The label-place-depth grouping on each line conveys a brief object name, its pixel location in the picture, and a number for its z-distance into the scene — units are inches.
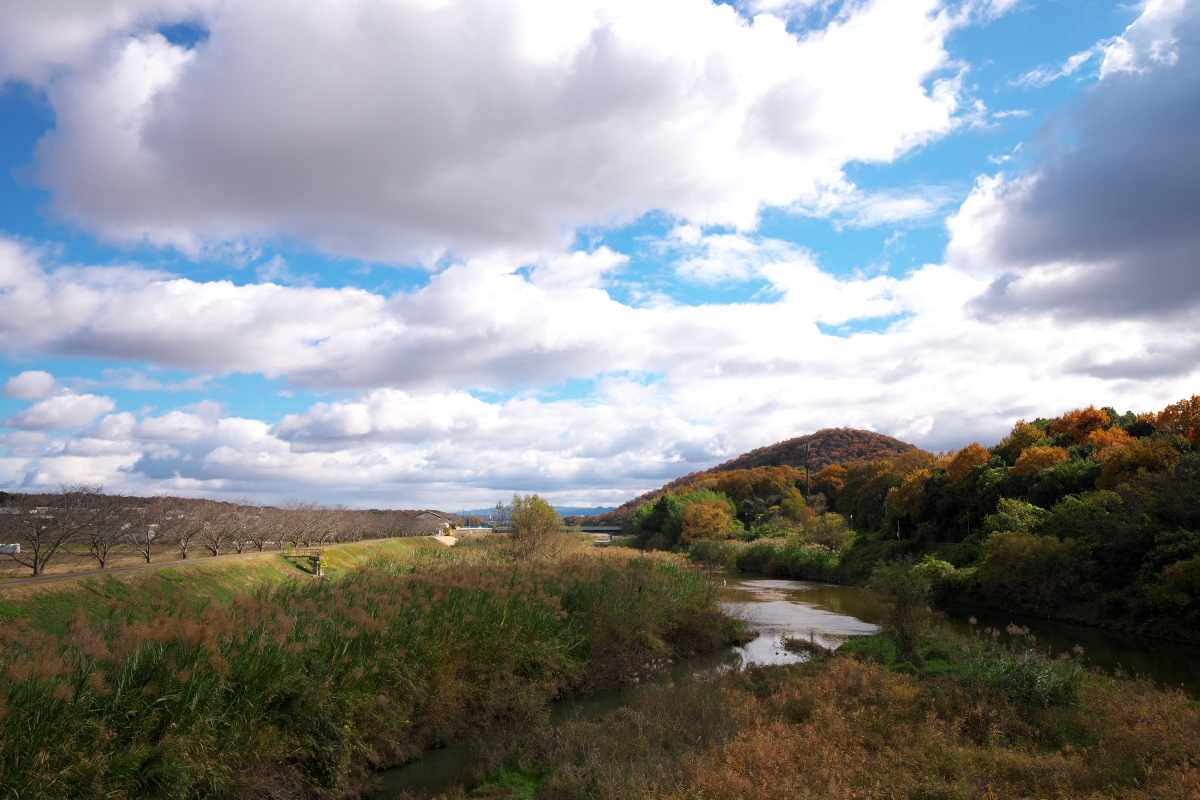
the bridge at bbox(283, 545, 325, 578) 1400.2
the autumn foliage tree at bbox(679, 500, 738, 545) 3540.8
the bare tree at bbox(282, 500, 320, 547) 1958.7
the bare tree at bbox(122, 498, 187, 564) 1214.1
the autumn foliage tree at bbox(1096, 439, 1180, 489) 1433.8
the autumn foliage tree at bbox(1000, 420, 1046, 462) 2368.6
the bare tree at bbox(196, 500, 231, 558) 1512.1
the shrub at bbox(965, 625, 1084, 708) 567.5
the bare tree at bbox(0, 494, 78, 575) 972.6
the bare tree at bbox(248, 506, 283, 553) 1750.7
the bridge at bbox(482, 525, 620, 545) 5354.3
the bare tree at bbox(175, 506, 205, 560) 1378.0
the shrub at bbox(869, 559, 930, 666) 819.4
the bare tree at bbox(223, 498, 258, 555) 1628.9
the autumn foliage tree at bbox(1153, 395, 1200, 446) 1790.7
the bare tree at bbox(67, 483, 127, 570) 1051.9
